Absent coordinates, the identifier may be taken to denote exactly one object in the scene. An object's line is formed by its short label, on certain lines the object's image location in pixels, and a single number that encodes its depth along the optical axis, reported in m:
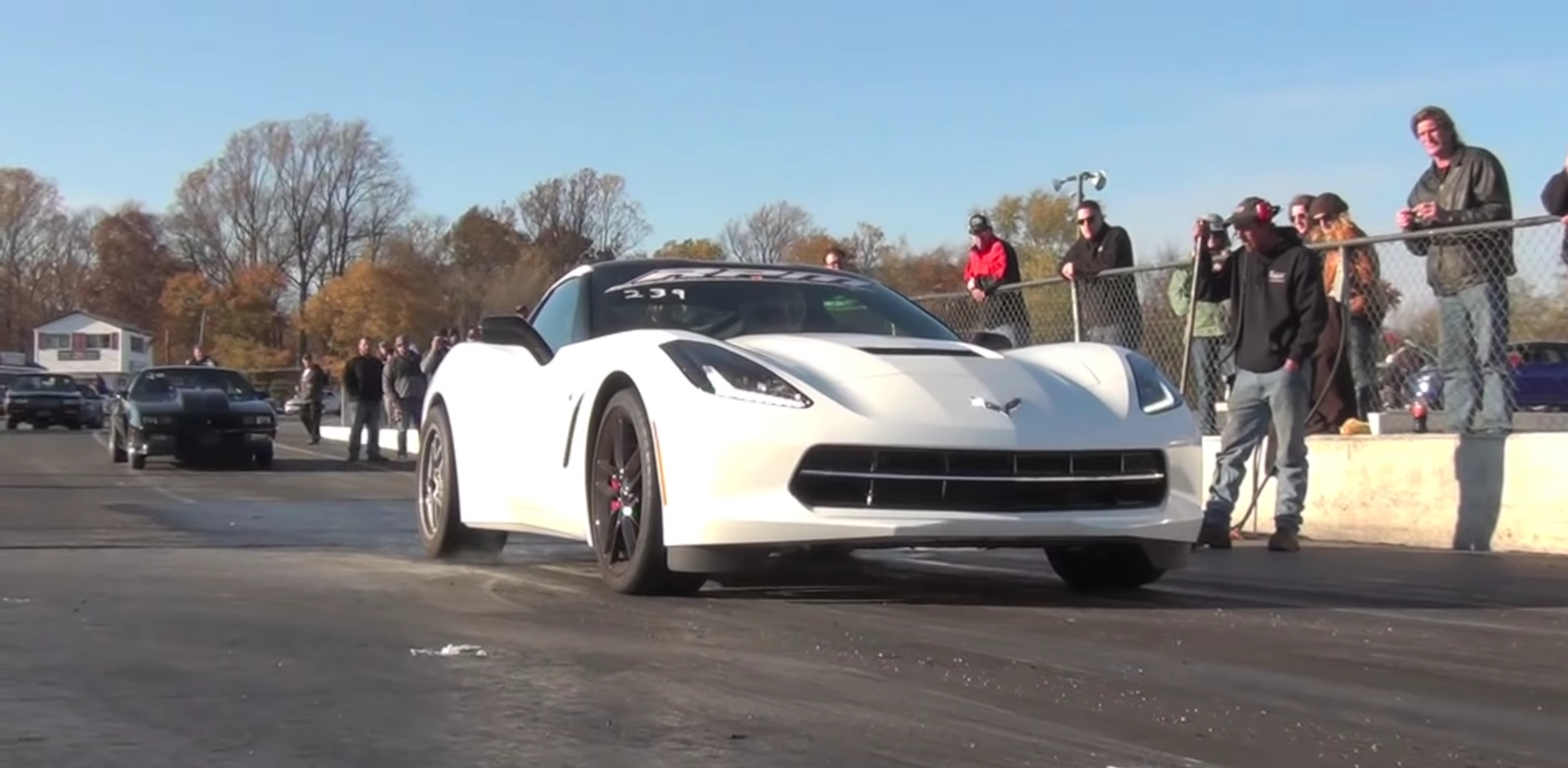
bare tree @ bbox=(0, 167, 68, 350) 108.31
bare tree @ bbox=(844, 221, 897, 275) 76.44
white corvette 5.34
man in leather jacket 8.76
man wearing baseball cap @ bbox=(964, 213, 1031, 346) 12.19
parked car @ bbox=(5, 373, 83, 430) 41.34
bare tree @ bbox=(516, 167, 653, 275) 86.44
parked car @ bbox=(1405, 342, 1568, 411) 9.04
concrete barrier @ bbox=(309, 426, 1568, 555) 8.37
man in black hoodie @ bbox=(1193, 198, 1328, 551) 8.41
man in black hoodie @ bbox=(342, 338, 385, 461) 21.78
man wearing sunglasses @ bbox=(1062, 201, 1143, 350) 11.25
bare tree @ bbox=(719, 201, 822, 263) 78.56
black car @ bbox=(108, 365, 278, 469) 19.53
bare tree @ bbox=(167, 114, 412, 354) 95.94
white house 114.61
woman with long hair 9.81
